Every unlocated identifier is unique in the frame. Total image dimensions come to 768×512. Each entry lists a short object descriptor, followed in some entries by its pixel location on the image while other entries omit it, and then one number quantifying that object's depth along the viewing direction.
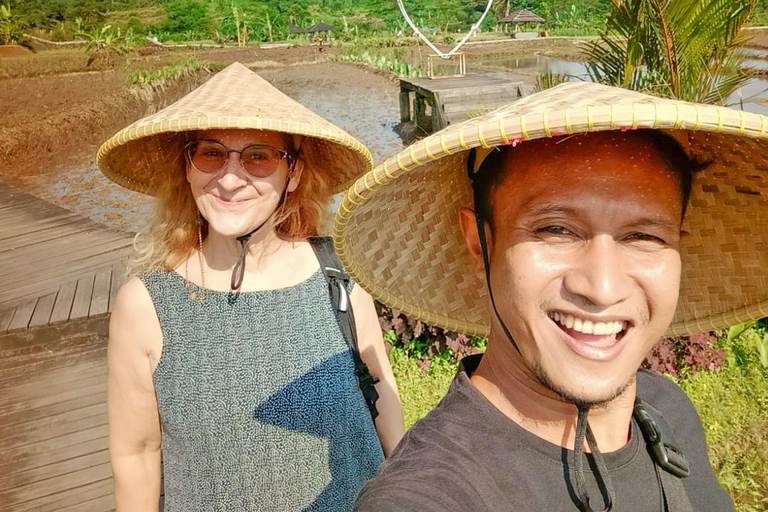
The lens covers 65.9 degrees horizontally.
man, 0.94
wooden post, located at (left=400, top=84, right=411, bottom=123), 16.19
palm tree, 4.00
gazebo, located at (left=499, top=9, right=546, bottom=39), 45.41
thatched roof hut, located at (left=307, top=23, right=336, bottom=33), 45.81
